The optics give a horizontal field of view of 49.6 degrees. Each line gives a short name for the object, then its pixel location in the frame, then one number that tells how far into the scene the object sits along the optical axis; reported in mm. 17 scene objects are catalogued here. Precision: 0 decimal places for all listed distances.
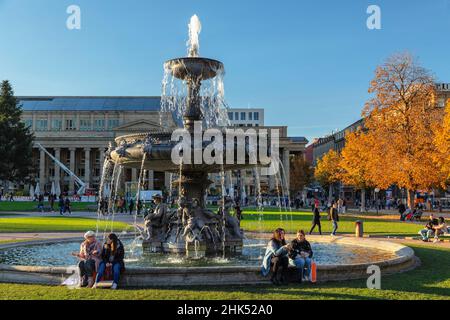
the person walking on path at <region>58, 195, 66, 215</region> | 40875
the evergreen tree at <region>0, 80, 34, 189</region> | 69188
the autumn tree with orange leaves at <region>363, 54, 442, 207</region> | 38625
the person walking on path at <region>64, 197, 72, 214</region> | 41894
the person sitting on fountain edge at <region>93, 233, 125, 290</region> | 9445
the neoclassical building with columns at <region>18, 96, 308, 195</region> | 107688
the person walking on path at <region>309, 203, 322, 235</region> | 22312
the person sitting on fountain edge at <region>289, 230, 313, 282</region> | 10281
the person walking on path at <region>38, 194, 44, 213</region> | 45756
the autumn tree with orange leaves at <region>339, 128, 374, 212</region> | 43062
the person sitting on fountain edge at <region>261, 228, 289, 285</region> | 9992
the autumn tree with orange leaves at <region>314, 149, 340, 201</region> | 77212
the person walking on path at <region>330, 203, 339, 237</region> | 22517
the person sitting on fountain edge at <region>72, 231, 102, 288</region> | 9664
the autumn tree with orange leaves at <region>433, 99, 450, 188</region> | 34625
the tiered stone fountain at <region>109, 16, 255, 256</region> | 13195
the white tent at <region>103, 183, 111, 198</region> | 68475
